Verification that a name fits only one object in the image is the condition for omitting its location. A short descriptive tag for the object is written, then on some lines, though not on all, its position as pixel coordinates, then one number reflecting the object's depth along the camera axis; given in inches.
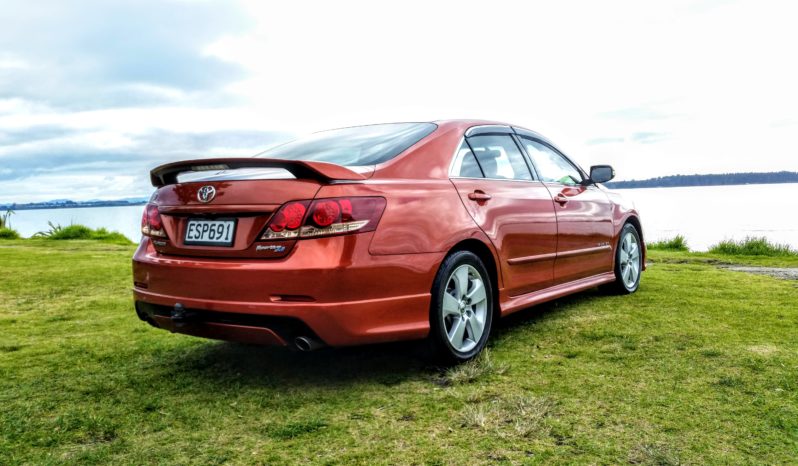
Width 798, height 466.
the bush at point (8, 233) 604.1
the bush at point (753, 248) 471.8
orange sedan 123.0
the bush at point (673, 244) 546.7
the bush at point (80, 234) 599.2
